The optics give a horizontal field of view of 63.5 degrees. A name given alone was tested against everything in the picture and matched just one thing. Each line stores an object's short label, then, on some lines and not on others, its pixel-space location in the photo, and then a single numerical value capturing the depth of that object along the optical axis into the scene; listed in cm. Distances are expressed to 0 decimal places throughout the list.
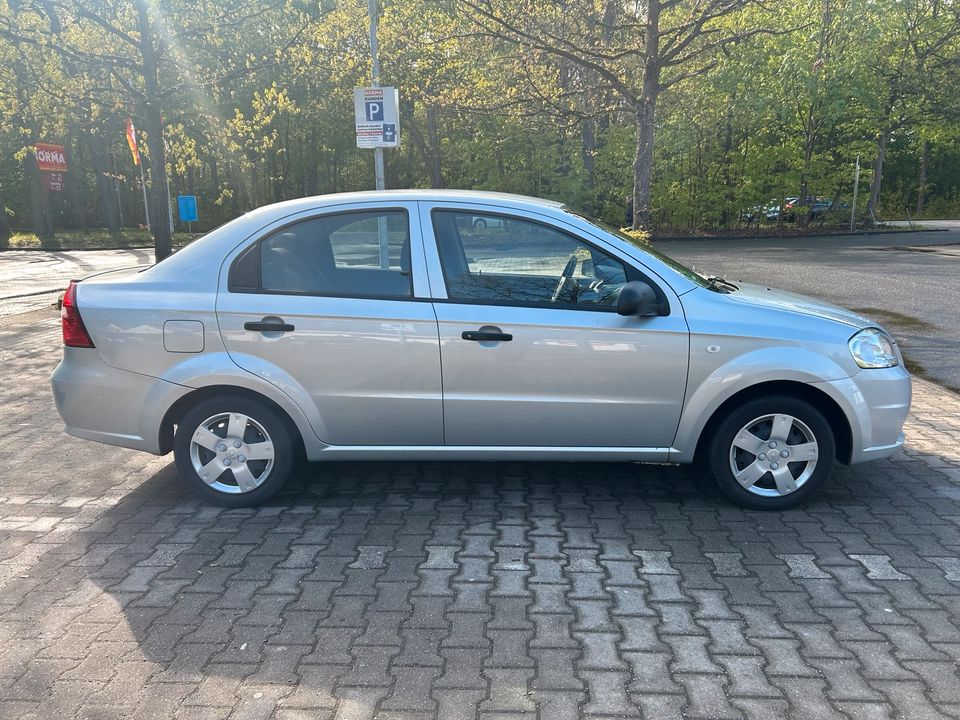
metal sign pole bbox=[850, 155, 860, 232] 2654
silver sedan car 423
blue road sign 2088
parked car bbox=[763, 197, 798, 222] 2836
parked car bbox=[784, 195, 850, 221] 2816
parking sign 1188
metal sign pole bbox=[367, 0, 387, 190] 1288
